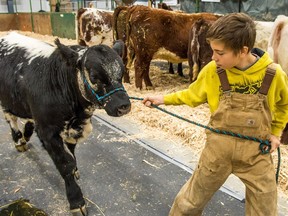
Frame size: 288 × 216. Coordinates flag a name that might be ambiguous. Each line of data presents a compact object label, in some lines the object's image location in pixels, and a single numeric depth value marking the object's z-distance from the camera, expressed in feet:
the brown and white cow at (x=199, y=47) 16.24
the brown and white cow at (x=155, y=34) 18.79
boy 4.97
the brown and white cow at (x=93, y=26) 23.95
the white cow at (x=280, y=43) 11.03
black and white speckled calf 6.91
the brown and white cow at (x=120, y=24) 20.68
